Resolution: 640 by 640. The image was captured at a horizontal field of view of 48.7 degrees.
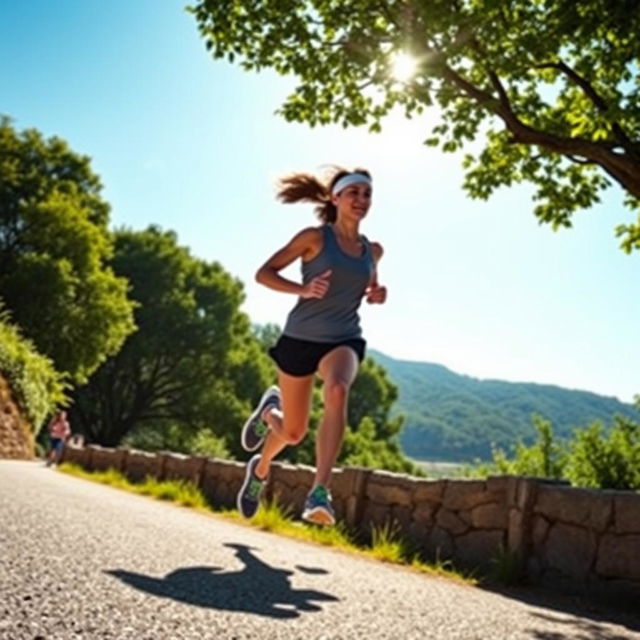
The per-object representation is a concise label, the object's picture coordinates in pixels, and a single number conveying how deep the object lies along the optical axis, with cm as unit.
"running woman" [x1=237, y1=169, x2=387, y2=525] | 416
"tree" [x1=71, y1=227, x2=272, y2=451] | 4062
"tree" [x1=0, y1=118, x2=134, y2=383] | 3203
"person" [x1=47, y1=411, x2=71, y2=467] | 2153
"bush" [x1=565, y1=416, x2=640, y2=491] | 1022
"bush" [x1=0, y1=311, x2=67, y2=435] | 2198
